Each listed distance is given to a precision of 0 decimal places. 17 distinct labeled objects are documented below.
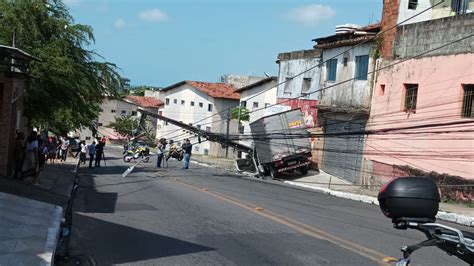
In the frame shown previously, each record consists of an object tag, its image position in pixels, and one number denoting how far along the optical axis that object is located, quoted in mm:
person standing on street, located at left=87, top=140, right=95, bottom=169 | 31752
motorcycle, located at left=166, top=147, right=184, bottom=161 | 41469
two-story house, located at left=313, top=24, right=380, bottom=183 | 28859
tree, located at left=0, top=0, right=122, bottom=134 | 24594
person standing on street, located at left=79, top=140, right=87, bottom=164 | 35312
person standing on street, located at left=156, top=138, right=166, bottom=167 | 34947
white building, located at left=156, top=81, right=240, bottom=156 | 63812
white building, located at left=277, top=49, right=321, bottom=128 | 35719
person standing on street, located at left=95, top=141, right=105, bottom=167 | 32906
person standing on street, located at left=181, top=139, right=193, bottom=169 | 34969
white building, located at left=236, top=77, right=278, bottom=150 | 51656
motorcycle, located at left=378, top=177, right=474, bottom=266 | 4188
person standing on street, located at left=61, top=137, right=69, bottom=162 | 35531
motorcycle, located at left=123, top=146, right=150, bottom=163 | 40353
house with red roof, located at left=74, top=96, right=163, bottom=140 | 86762
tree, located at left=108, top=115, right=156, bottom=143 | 85250
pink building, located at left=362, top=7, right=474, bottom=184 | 21781
